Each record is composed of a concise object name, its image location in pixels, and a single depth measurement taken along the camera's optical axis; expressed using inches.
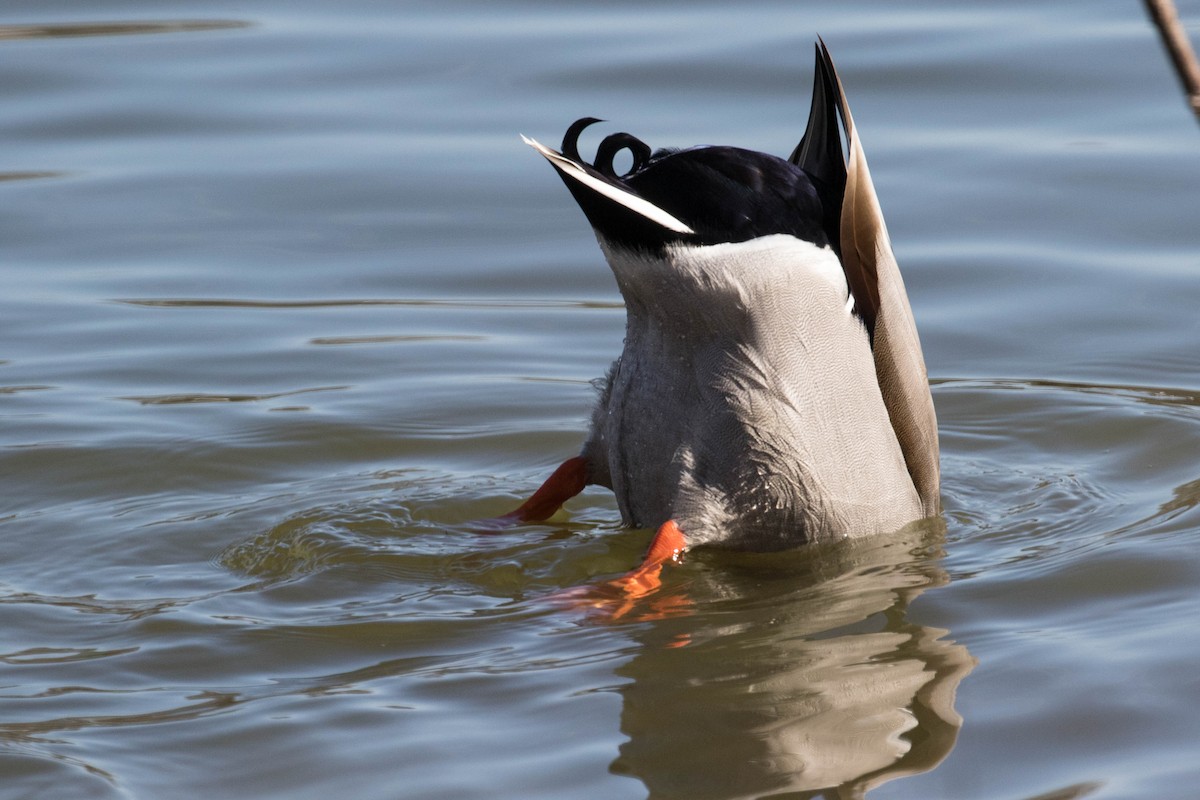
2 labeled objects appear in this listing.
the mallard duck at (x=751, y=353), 294.2
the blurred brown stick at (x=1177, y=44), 175.9
